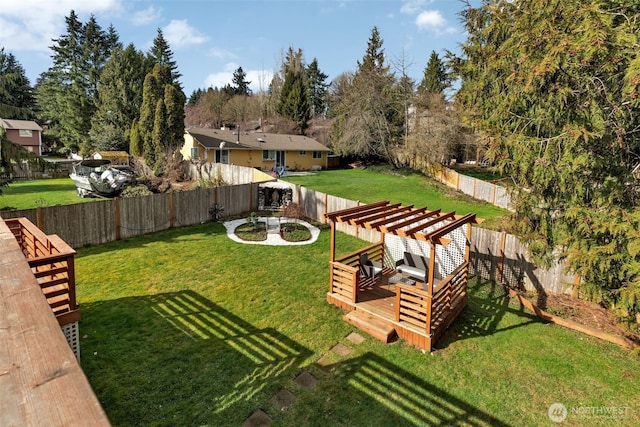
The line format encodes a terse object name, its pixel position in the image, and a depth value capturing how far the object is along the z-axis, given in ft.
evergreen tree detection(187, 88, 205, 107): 241.14
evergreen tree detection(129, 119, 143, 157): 97.25
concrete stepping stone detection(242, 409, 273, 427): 17.11
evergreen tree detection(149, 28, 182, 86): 152.97
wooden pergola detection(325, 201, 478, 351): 24.86
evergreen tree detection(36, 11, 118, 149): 128.36
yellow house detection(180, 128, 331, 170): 95.81
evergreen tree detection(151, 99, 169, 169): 79.73
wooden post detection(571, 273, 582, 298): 30.19
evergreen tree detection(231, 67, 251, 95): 233.14
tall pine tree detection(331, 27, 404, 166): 107.96
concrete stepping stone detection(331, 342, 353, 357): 23.31
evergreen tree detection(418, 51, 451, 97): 155.33
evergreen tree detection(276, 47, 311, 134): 155.84
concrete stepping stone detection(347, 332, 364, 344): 24.73
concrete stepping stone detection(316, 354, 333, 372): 21.61
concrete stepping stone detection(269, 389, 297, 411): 18.38
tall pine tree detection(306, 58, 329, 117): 188.24
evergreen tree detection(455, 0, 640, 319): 22.36
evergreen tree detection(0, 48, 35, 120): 146.52
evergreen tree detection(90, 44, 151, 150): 114.42
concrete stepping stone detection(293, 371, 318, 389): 20.03
